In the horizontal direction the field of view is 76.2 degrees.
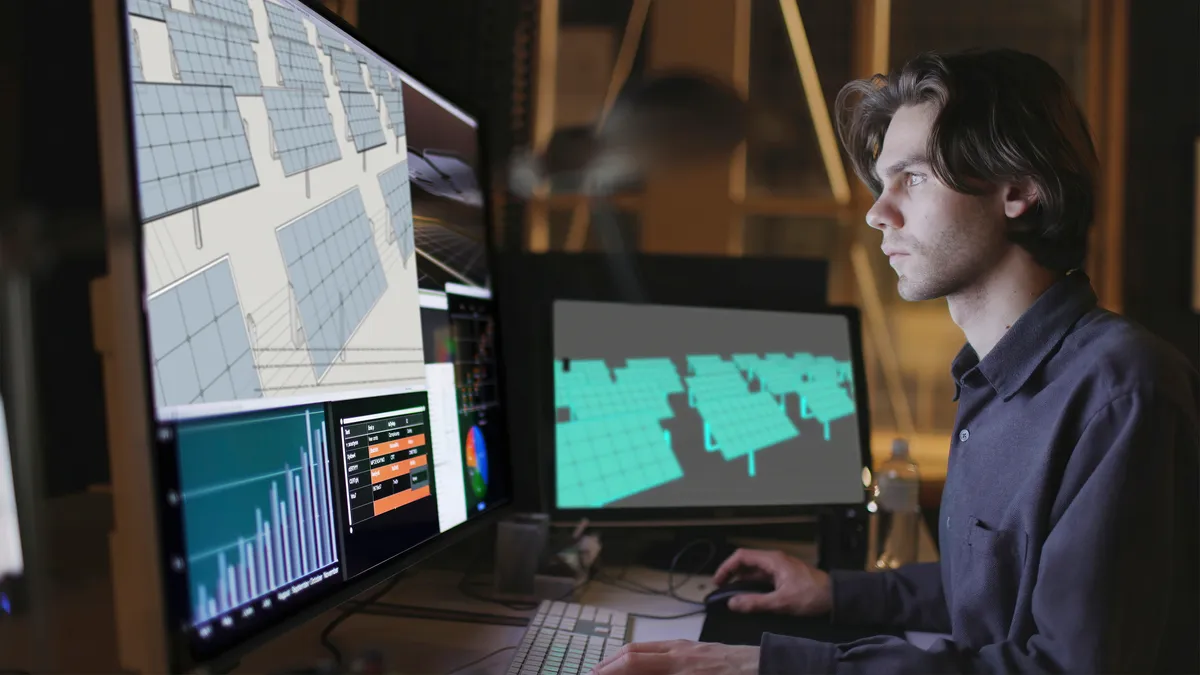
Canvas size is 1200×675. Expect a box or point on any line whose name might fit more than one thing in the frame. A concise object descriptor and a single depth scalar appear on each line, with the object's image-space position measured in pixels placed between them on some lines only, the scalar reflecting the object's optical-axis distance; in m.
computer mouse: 1.10
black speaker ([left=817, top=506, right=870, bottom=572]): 1.26
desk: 0.87
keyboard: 0.82
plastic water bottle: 1.39
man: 0.67
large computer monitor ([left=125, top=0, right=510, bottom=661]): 0.56
